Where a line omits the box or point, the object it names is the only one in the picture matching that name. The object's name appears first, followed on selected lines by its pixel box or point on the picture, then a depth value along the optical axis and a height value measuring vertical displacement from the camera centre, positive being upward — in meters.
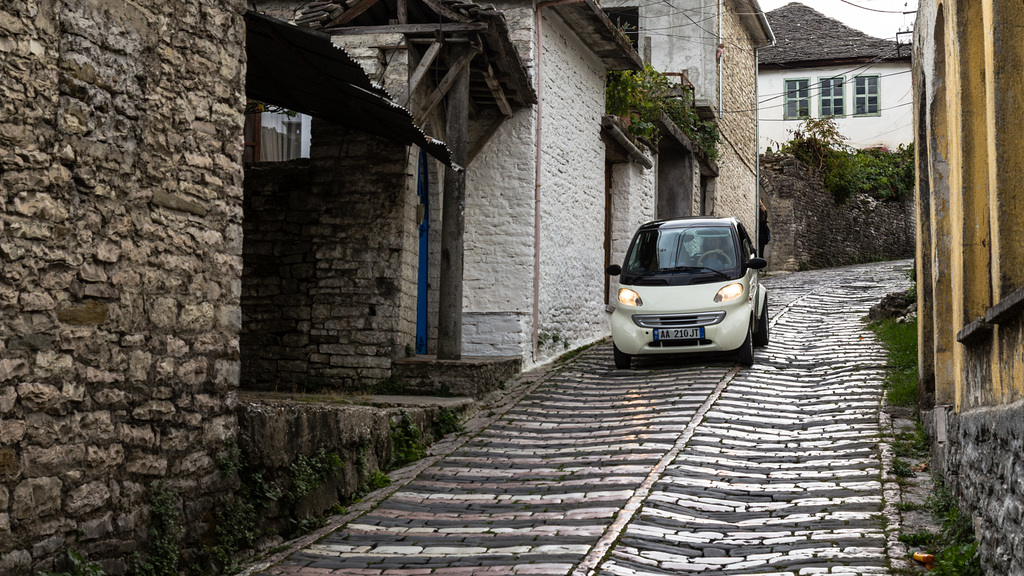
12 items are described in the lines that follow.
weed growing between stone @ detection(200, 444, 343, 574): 5.98 -1.03
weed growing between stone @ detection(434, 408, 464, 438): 9.57 -0.78
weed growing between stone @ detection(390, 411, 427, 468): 8.61 -0.89
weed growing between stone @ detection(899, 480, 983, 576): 5.13 -1.08
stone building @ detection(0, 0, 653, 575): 4.78 +0.66
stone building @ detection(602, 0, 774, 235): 23.22 +6.71
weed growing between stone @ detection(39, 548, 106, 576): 4.83 -1.08
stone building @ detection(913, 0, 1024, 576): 4.43 +0.46
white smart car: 12.09 +0.59
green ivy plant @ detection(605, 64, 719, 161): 18.64 +4.83
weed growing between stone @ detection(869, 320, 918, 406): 10.03 -0.19
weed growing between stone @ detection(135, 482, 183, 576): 5.46 -1.05
